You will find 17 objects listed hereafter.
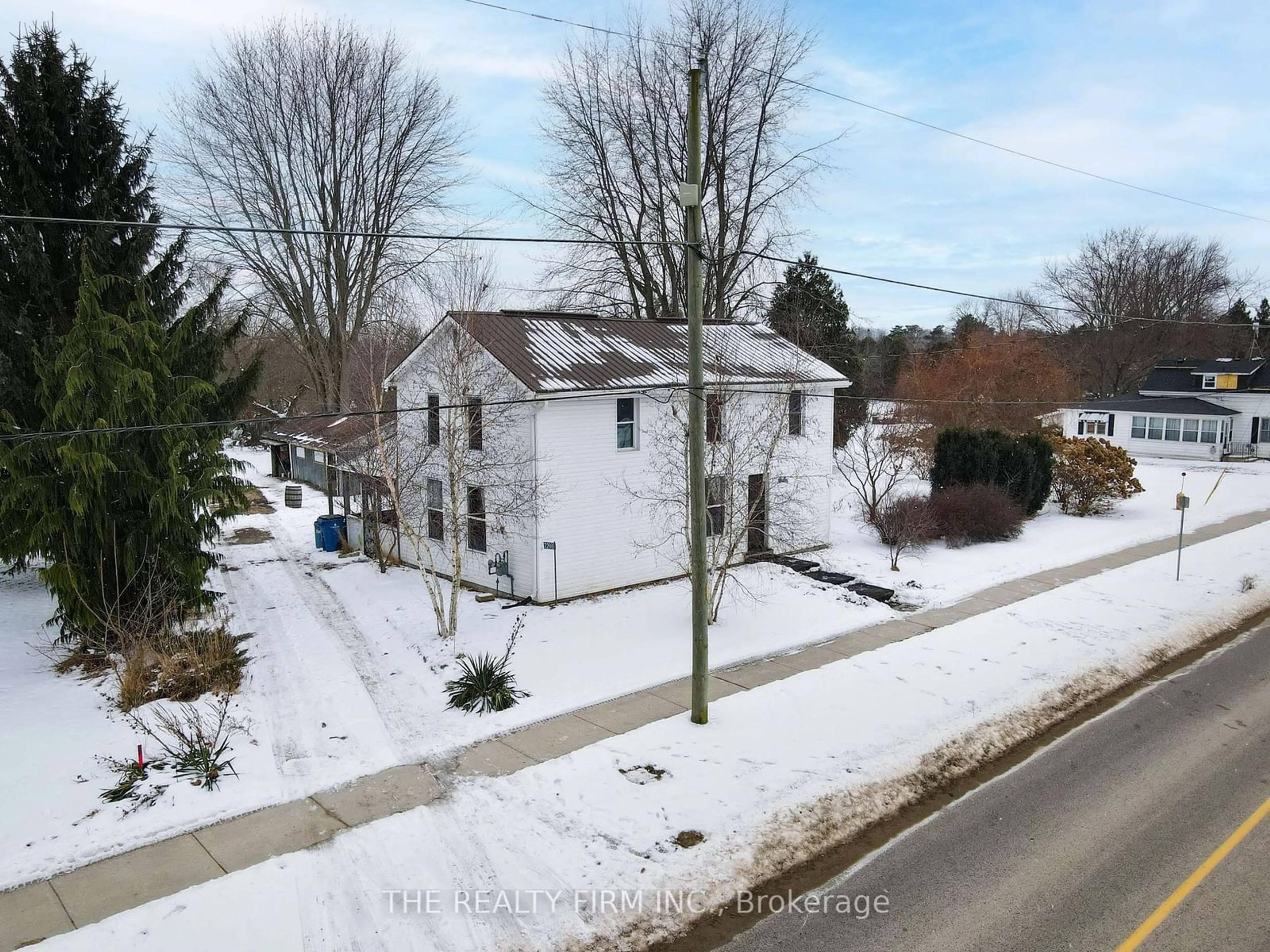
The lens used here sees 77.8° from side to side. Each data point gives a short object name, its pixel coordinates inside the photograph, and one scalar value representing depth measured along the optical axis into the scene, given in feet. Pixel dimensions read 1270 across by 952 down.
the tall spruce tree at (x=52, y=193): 51.52
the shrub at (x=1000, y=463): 88.48
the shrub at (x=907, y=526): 72.08
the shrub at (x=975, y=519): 77.20
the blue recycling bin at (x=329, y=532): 81.15
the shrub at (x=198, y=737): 31.55
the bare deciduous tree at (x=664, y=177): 107.34
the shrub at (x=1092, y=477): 91.97
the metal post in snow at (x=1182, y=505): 61.00
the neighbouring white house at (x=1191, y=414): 144.87
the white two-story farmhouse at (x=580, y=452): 56.44
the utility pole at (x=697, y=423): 32.65
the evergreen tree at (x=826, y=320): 121.70
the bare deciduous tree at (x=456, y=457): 52.39
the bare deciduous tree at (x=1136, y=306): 202.39
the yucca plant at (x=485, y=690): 38.88
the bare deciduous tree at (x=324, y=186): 101.65
